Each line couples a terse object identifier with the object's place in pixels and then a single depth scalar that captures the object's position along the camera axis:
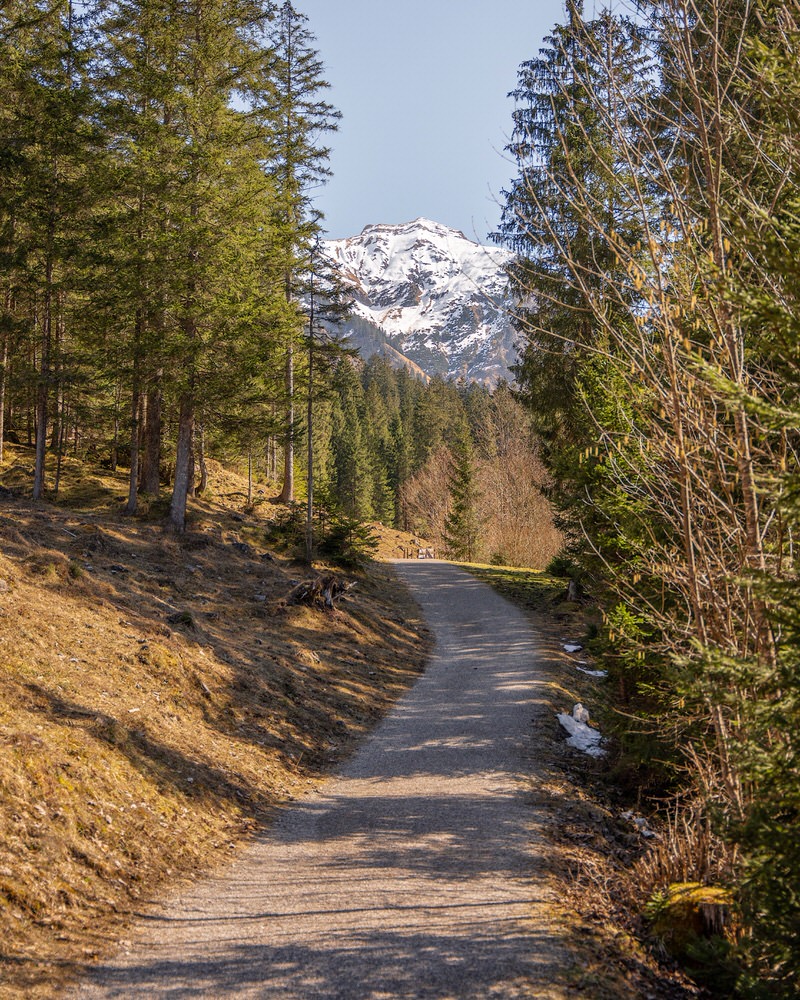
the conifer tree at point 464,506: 39.81
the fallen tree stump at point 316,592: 15.37
